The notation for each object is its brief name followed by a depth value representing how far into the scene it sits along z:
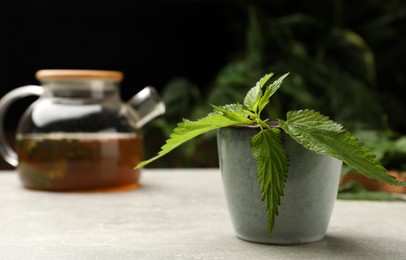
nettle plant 0.60
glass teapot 0.88
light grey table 0.61
